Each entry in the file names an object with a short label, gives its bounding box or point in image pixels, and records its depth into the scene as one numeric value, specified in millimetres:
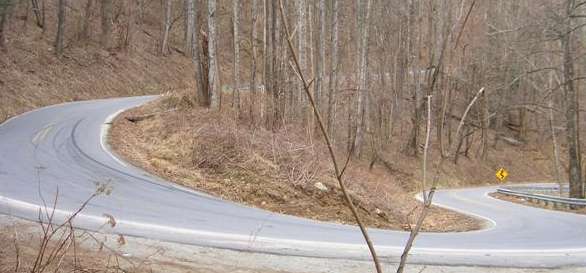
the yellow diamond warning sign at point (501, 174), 34316
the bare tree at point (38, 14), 36812
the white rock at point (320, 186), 13537
